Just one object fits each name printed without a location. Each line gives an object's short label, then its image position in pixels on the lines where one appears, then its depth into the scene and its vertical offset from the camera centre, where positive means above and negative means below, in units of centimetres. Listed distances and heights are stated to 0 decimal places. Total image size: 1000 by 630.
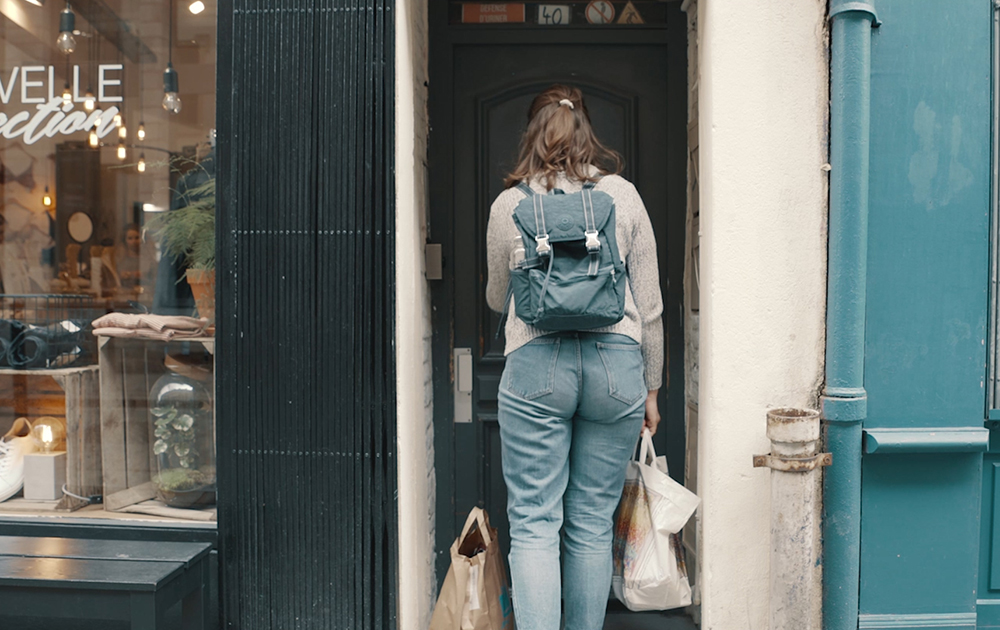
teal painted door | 234 -7
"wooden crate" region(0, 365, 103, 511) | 283 -53
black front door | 302 +49
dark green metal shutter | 248 -12
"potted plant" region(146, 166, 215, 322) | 270 +17
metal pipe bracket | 220 -55
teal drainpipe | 228 -6
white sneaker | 285 -70
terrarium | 276 -59
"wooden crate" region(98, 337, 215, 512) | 283 -48
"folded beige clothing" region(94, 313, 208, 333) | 279 -16
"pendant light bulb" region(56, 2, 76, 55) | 286 +99
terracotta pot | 269 -3
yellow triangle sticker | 302 +113
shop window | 278 +7
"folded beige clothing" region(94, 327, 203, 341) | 281 -21
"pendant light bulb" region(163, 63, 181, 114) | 279 +73
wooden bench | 228 -97
